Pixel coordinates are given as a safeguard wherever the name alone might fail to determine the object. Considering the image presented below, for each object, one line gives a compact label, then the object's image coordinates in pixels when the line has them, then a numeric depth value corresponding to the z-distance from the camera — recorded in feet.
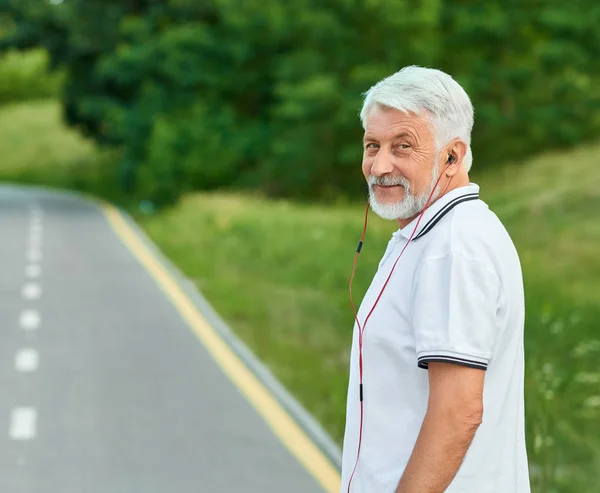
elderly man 8.05
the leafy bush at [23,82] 282.56
